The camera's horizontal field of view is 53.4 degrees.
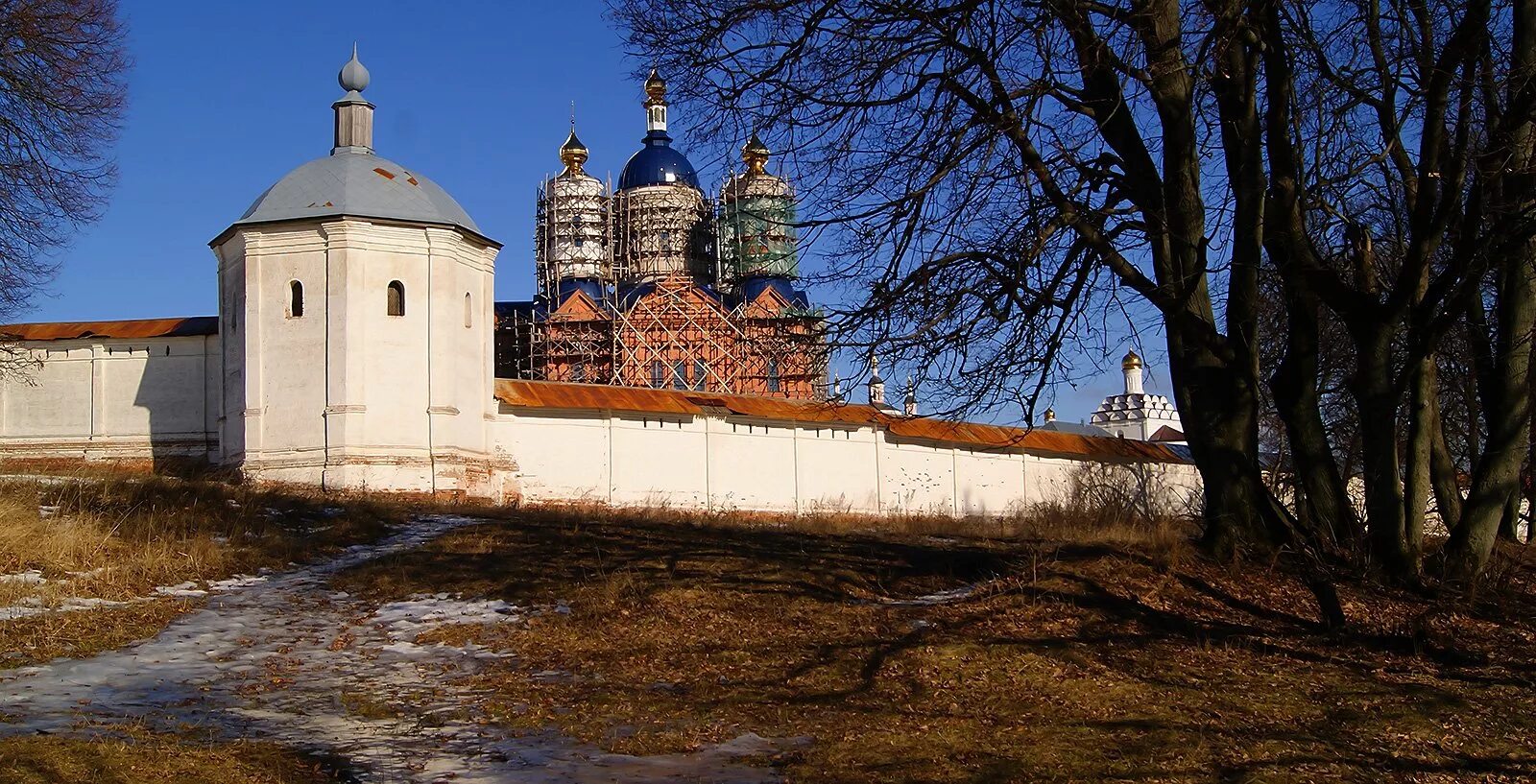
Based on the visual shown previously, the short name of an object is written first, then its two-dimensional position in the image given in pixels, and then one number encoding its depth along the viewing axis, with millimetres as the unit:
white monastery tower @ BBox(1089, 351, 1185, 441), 78062
